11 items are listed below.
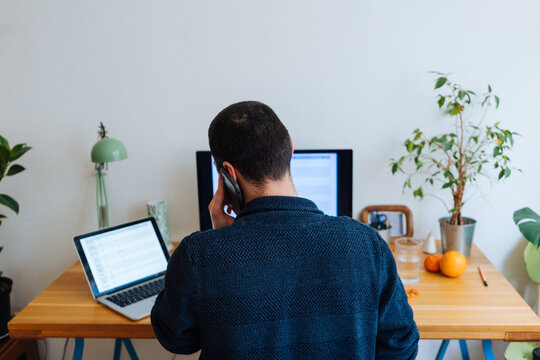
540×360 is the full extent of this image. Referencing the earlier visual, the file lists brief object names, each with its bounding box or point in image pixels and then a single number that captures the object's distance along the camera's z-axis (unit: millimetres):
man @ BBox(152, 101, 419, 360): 770
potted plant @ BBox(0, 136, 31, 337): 1649
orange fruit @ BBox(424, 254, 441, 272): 1556
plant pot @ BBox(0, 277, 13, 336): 1720
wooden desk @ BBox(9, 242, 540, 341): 1231
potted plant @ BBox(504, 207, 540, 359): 1418
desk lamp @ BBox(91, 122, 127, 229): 1567
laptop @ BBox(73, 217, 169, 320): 1434
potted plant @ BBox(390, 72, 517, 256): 1612
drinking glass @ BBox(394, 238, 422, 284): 1493
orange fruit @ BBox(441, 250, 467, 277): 1487
